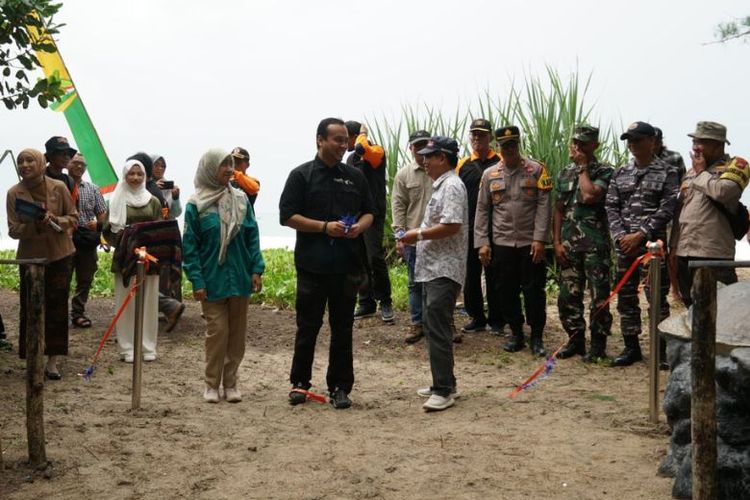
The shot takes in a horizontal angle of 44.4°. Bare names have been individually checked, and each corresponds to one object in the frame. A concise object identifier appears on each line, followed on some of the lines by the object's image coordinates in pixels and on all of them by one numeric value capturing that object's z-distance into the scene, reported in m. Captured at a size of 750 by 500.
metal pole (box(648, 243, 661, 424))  5.38
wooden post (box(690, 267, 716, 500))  3.86
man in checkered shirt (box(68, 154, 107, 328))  8.49
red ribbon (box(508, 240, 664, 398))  5.53
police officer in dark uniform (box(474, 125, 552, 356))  7.36
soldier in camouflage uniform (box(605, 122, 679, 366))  6.63
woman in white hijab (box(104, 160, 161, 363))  7.49
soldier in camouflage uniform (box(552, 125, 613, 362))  7.05
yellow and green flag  12.48
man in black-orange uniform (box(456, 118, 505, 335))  8.16
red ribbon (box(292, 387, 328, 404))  6.16
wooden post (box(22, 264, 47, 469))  4.75
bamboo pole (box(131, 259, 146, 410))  5.89
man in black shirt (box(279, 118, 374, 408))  5.85
